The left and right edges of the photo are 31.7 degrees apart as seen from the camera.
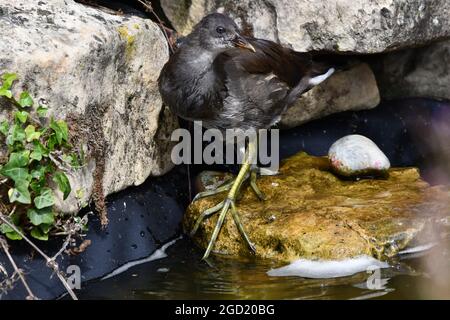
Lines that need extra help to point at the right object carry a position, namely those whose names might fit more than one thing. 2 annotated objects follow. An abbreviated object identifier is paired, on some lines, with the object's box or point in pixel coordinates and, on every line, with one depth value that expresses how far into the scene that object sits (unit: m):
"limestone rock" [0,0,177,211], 4.00
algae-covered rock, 4.30
